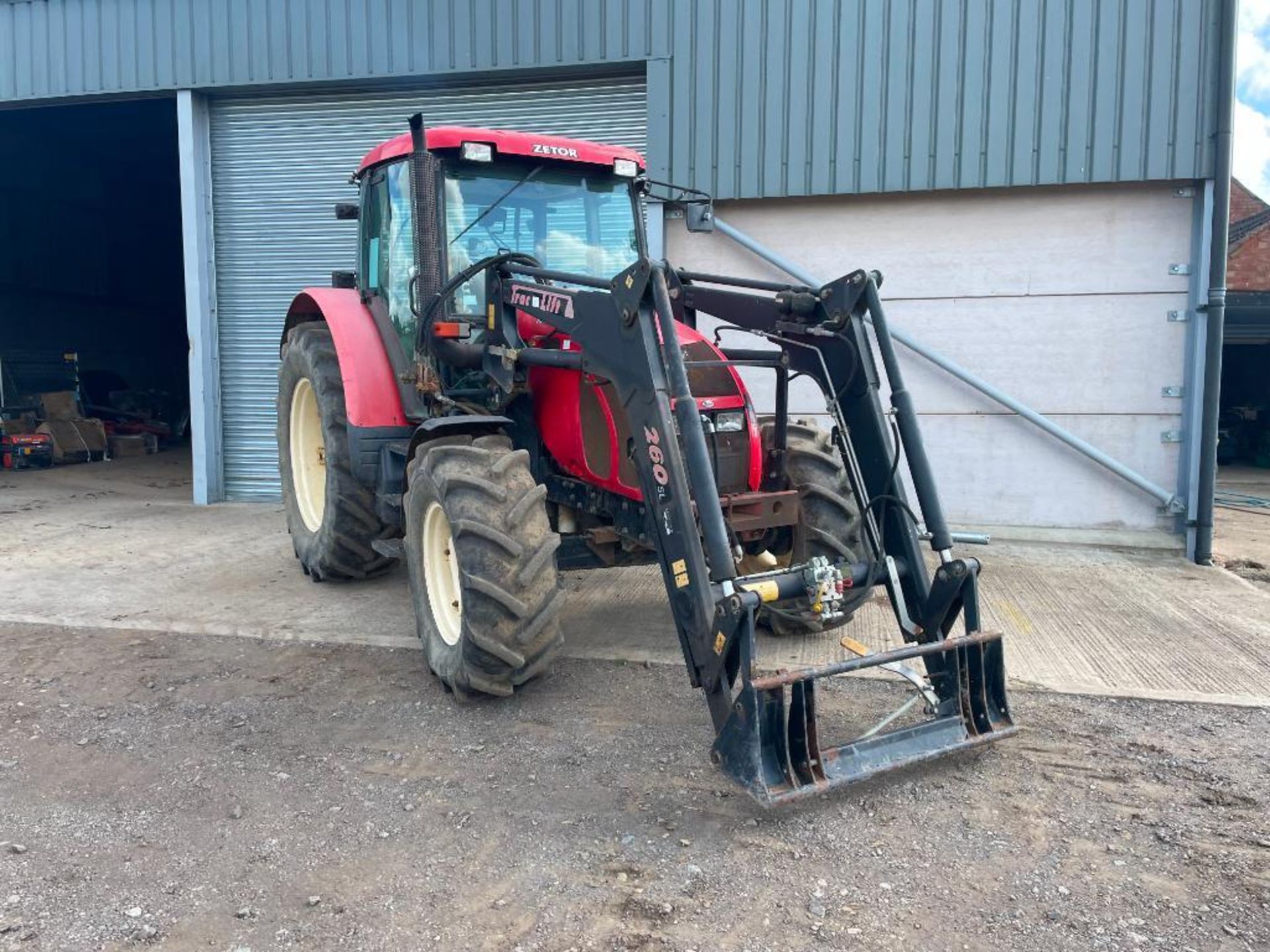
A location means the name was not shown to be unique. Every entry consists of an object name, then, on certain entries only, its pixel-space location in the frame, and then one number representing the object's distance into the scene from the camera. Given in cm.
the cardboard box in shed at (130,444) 1472
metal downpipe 739
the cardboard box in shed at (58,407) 1456
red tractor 338
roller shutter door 945
